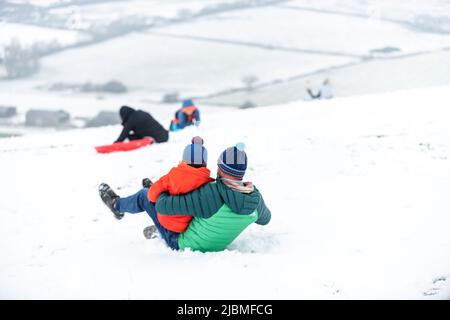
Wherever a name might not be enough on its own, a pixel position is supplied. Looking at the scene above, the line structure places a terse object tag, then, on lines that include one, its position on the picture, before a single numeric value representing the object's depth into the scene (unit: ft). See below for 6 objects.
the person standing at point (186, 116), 43.14
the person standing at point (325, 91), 61.62
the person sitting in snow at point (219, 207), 15.81
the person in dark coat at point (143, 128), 35.86
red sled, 34.50
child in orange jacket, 16.11
